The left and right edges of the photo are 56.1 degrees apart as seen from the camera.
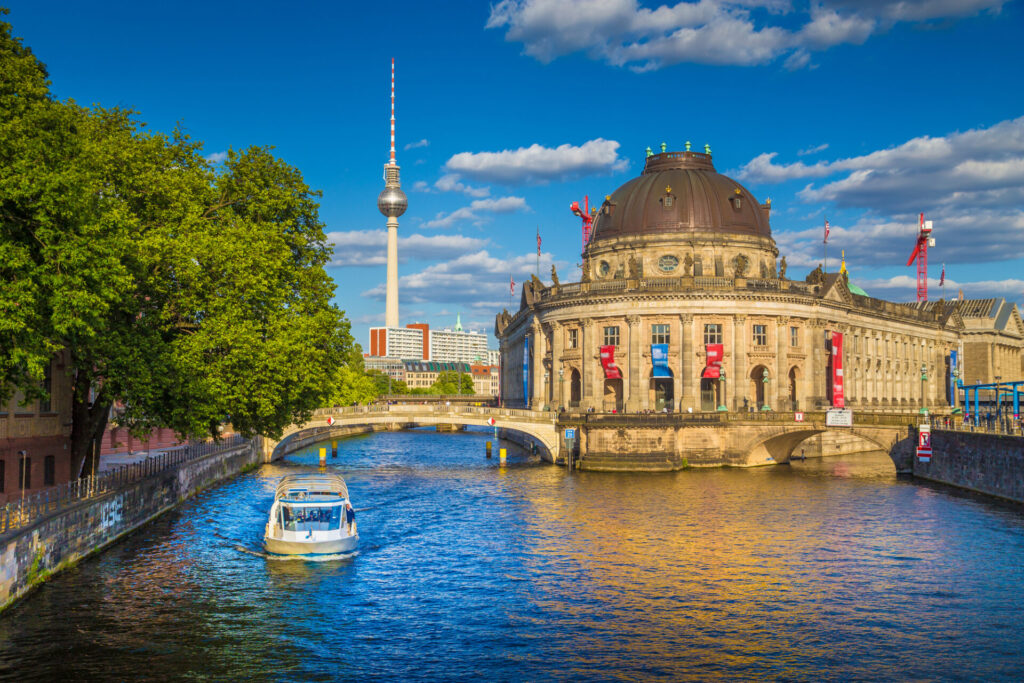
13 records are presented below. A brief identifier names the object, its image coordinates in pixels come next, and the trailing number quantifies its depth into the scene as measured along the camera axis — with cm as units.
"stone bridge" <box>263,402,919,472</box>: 8200
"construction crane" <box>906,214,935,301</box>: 15588
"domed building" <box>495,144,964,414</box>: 10056
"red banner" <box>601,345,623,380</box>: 10125
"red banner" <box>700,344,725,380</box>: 9862
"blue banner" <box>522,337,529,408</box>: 11900
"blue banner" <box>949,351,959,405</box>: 12131
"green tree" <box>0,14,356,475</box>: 3359
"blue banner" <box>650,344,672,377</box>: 9925
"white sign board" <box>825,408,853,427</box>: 8038
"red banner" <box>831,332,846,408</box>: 10656
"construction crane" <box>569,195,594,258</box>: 14200
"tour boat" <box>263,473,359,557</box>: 4528
